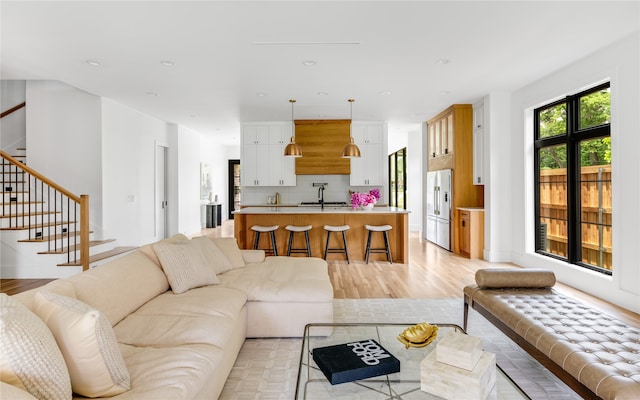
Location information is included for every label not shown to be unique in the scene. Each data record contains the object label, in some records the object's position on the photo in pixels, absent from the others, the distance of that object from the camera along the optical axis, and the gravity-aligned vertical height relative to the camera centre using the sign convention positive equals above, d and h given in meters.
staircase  5.15 -0.32
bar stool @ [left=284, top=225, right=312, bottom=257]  6.01 -0.48
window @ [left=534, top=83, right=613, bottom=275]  4.41 +0.29
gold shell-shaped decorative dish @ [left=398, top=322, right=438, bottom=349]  1.91 -0.69
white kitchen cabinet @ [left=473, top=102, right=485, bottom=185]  6.62 +1.03
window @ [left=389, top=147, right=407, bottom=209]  10.82 +0.66
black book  1.67 -0.74
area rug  2.28 -1.12
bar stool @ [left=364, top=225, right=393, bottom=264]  5.91 -0.63
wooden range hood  8.38 +1.30
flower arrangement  6.39 +0.04
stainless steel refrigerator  7.36 -0.14
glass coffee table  1.59 -0.80
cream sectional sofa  1.22 -0.65
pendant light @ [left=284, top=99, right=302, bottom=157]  6.38 +0.86
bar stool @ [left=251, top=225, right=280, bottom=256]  6.01 -0.50
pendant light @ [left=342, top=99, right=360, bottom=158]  6.32 +0.84
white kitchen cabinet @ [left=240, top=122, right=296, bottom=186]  8.66 +1.07
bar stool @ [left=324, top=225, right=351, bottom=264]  5.95 -0.59
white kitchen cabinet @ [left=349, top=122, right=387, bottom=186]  8.64 +1.02
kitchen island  6.35 -0.49
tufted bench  1.69 -0.75
